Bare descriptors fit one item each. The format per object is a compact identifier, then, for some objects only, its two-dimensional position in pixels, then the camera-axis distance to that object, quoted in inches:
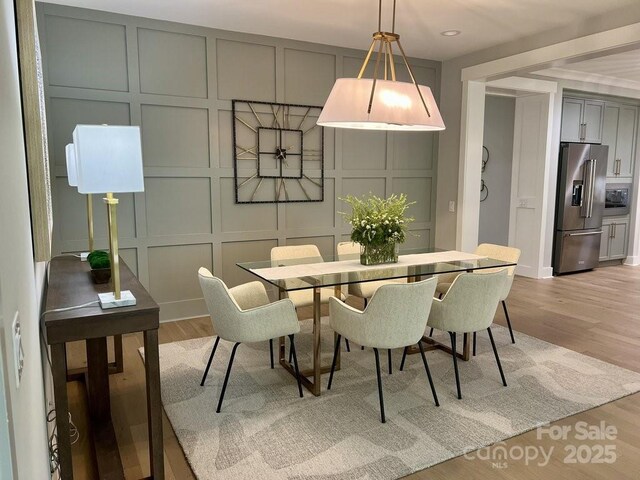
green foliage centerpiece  127.2
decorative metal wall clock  181.6
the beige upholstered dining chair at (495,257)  142.2
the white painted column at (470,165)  208.7
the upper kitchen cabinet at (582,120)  257.4
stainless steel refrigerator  255.3
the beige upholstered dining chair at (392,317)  101.0
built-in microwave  282.7
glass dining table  116.2
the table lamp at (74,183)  107.8
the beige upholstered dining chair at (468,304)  113.3
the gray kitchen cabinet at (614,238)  287.7
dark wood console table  70.1
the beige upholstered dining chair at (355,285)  149.8
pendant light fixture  109.4
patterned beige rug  91.2
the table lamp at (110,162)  69.4
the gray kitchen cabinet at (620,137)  278.7
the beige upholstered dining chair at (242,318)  105.4
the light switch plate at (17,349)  34.6
